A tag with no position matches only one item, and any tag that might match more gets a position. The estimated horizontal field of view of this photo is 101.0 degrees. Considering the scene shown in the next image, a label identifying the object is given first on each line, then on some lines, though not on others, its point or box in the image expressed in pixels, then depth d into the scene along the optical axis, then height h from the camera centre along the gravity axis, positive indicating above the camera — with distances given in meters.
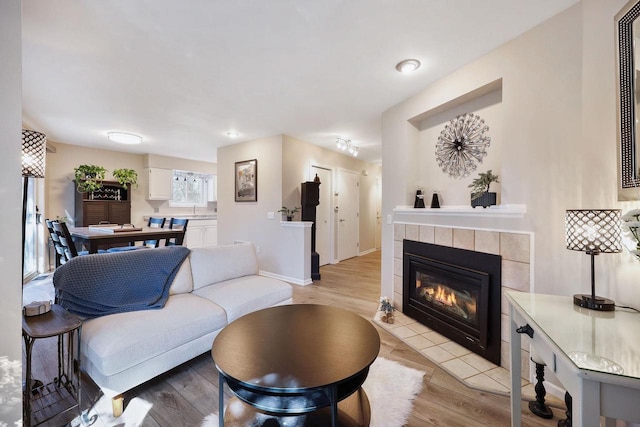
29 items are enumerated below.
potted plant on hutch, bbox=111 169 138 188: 5.32 +0.76
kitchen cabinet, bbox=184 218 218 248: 6.23 -0.48
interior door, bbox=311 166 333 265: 5.45 -0.12
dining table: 3.04 -0.28
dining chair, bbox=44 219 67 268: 2.90 -0.35
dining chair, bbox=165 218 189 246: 3.96 -0.21
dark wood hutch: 5.00 +0.15
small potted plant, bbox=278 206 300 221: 4.36 +0.02
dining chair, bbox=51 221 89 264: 2.61 -0.27
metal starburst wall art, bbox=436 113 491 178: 2.37 +0.66
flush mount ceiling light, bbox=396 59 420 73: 2.25 +1.30
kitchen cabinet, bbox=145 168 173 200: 6.03 +0.70
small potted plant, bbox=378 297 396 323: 2.76 -1.03
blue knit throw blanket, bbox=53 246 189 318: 1.71 -0.48
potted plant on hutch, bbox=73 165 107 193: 4.84 +0.66
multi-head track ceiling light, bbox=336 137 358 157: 4.65 +1.25
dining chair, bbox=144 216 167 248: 4.58 -0.20
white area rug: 1.48 -1.15
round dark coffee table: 1.06 -0.67
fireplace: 2.04 -0.72
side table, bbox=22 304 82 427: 1.29 -0.92
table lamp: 1.19 -0.11
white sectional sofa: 1.48 -0.72
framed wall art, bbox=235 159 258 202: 4.75 +0.61
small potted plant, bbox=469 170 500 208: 2.03 +0.17
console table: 0.74 -0.45
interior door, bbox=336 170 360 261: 6.00 +0.01
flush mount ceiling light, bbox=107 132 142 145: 4.16 +1.23
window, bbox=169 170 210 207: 6.68 +0.65
